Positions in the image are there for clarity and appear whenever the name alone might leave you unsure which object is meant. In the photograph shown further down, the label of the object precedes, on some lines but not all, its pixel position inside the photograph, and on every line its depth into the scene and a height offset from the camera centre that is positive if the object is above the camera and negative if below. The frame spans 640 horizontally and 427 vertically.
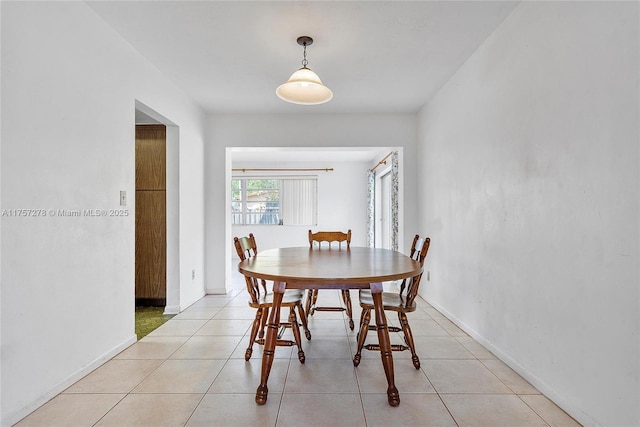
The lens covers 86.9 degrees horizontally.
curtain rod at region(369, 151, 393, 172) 5.78 +0.88
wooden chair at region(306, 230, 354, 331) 3.12 -0.79
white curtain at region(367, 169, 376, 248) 7.30 +0.12
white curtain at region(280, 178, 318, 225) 7.96 +0.22
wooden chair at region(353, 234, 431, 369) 2.18 -0.64
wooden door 3.73 +0.01
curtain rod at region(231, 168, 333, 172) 7.84 +0.96
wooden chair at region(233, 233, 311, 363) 2.19 -0.64
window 7.96 +0.24
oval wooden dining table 1.72 -0.35
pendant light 2.29 +0.84
